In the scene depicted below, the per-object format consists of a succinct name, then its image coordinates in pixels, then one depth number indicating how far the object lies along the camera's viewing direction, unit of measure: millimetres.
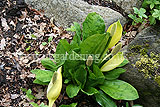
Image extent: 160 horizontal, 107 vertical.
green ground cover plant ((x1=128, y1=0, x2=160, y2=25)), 2418
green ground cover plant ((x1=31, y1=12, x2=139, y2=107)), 1903
